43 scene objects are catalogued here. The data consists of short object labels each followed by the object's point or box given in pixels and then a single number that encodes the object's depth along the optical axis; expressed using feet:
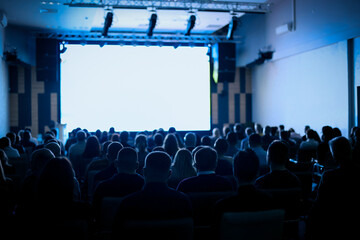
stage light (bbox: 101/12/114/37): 31.18
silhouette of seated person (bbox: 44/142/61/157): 14.98
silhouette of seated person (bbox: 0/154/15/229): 8.43
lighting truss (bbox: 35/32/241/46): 41.58
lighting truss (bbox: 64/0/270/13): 30.55
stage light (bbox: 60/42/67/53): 42.96
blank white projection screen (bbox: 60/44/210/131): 43.29
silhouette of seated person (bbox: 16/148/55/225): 7.61
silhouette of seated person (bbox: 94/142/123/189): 13.03
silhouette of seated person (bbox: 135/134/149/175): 17.66
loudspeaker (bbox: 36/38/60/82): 40.45
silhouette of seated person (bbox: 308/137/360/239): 7.90
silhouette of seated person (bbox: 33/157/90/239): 7.39
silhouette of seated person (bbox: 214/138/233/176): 14.82
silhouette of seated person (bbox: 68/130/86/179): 20.55
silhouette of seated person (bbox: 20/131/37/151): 24.84
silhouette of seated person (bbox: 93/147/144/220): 9.89
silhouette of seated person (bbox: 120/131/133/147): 22.10
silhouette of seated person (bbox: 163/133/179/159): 19.33
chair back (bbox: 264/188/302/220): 9.48
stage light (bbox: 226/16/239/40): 32.53
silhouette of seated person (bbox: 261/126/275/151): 23.15
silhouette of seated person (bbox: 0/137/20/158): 18.69
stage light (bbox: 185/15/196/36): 31.51
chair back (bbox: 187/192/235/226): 8.93
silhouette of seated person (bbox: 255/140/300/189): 10.34
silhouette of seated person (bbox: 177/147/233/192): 10.04
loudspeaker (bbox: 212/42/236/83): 44.91
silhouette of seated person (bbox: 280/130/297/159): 22.70
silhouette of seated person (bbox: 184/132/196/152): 21.44
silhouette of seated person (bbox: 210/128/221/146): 27.33
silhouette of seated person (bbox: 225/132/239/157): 21.26
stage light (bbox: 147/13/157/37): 31.35
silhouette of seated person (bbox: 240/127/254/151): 23.06
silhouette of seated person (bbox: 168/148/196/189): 13.97
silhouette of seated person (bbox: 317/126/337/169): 15.56
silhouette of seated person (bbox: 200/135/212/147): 20.72
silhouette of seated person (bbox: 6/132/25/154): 21.45
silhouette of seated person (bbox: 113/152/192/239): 7.16
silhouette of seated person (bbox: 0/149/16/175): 13.36
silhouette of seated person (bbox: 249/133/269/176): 17.77
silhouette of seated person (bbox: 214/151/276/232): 7.29
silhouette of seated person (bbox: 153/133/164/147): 22.03
